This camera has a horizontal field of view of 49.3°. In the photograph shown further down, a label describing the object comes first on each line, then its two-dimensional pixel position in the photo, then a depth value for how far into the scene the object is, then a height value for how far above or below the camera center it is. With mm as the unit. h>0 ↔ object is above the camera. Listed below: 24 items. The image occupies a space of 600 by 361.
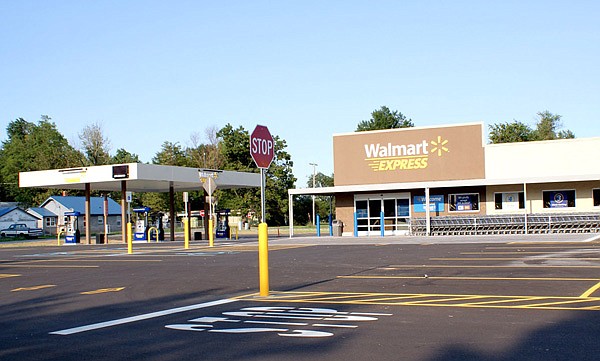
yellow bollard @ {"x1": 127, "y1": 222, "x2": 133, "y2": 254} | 27953 -1124
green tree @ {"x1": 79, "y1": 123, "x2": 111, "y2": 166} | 85812 +9508
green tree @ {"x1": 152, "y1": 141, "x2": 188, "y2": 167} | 82062 +7851
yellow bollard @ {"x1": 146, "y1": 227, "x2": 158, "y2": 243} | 42088 -1083
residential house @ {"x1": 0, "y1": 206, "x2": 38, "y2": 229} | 76188 +284
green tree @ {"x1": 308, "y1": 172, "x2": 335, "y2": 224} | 91981 +649
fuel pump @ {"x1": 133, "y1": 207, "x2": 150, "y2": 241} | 42406 -847
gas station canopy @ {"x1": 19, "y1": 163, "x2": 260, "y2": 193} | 37625 +2420
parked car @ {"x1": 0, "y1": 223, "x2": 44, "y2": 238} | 68562 -1201
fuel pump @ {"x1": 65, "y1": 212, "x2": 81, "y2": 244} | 42844 -1240
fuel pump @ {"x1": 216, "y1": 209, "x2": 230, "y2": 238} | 44344 -929
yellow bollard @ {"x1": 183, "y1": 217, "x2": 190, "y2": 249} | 29256 -1142
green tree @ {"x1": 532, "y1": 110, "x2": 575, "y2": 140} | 88938 +10406
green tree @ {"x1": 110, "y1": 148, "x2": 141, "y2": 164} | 103744 +9872
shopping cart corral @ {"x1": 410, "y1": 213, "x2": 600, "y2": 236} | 32188 -971
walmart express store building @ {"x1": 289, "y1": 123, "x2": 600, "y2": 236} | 33906 +1221
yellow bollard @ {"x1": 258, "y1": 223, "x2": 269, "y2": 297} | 11774 -860
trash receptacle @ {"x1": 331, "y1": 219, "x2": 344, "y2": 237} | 38656 -1049
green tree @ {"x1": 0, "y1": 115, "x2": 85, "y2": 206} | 84875 +8721
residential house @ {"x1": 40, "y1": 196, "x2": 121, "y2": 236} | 79688 +1201
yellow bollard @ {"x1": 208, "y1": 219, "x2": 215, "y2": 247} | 29219 -959
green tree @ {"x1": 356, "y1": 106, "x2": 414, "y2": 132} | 97062 +13209
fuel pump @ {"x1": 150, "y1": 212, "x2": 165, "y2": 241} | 44031 -1280
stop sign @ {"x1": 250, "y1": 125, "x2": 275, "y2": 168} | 11789 +1214
